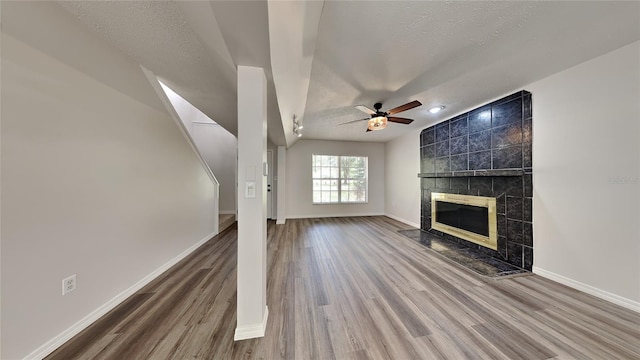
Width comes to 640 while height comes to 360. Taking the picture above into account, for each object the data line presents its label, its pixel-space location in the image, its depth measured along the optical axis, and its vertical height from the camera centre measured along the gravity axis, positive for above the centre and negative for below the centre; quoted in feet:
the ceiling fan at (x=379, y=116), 8.73 +3.21
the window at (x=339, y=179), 19.34 +0.26
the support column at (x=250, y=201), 4.74 -0.48
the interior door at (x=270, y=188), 18.57 -0.60
